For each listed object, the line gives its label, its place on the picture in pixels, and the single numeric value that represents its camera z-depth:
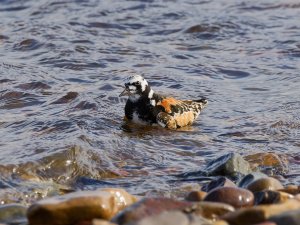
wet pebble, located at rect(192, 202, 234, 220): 12.78
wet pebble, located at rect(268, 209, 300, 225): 12.30
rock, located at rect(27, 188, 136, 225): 12.75
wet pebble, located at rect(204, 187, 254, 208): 13.71
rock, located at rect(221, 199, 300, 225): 12.43
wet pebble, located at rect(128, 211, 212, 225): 12.23
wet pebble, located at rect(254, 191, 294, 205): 13.63
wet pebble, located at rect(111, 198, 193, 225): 12.35
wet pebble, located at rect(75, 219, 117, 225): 11.99
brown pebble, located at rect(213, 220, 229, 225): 12.19
